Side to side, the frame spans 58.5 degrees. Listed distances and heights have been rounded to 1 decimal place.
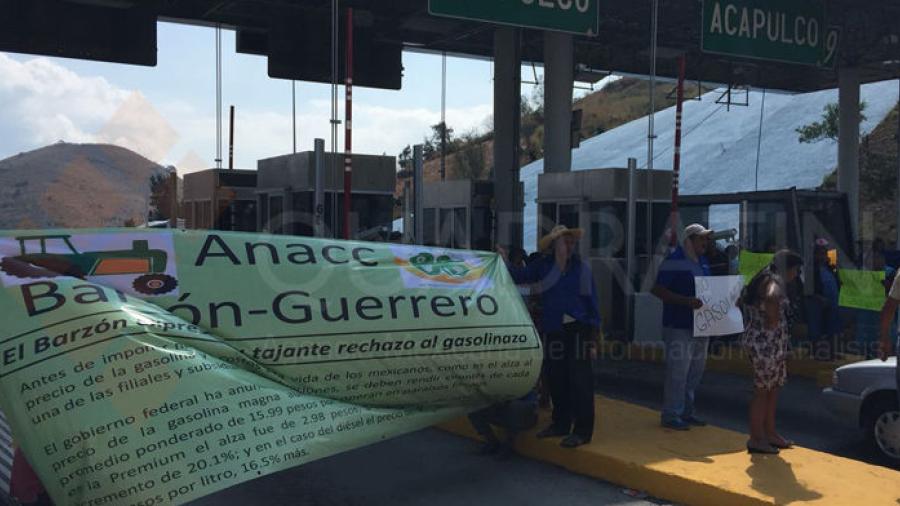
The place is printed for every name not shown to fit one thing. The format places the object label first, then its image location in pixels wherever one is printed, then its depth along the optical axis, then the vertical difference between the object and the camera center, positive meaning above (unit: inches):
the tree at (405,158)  1886.1 +168.2
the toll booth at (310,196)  443.2 +17.0
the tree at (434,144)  2354.8 +250.9
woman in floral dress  225.3 -31.1
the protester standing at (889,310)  215.8 -20.9
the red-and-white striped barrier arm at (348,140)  295.7 +32.0
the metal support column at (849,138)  839.7 +100.6
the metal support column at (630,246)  431.2 -9.0
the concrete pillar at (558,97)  598.5 +99.0
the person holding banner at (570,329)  240.1 -30.2
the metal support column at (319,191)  306.8 +13.0
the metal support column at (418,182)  313.3 +17.6
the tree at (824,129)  1182.6 +154.0
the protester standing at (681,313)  247.8 -25.9
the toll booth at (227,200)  539.2 +16.6
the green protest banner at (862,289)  401.4 -29.0
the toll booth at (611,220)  482.6 +6.2
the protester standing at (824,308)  408.8 -38.8
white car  247.8 -53.5
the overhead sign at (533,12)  365.4 +102.2
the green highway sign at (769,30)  450.3 +117.8
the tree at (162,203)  733.9 +20.0
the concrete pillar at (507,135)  588.7 +72.4
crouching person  233.9 -57.2
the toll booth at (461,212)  605.0 +11.7
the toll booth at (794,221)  510.9 +7.1
